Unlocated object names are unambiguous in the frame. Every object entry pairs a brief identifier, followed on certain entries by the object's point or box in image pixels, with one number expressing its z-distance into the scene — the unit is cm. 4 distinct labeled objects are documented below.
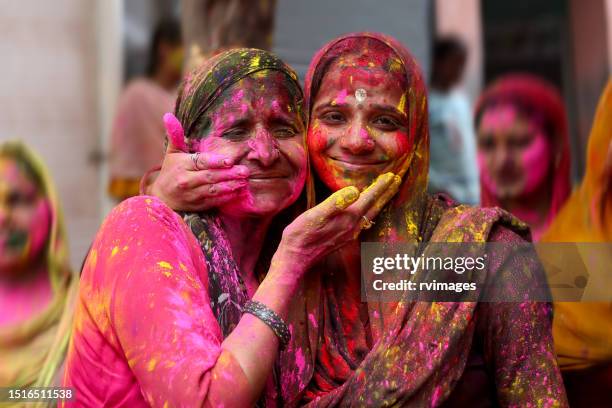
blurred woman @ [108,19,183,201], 566
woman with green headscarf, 216
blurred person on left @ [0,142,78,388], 330
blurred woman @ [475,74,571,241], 414
